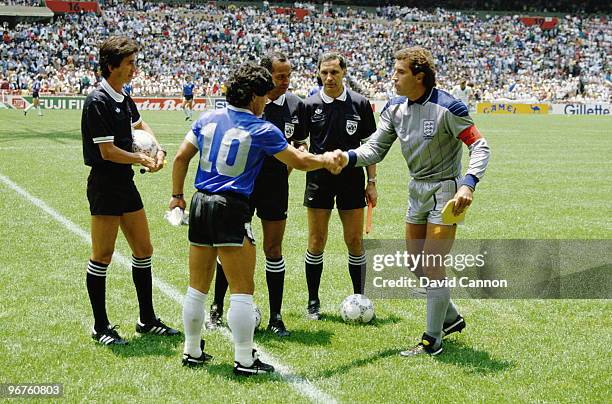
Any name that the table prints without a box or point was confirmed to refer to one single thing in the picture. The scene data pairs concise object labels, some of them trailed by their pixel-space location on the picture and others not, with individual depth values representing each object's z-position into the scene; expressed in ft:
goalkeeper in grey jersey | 35.55
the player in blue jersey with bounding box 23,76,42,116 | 222.63
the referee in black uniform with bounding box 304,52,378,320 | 42.91
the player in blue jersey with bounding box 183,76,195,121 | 221.09
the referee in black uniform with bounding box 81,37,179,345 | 36.04
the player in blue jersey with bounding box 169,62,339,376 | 32.73
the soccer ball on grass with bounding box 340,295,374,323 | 41.70
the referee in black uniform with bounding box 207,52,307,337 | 40.27
